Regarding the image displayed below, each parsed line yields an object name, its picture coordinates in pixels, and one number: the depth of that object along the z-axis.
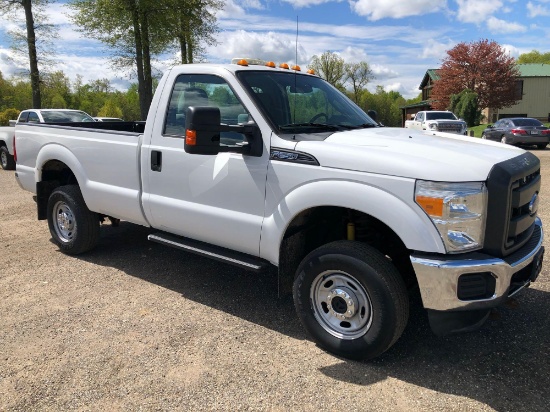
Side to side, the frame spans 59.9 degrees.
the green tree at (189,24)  19.81
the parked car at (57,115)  14.05
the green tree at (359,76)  65.69
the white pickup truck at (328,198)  2.89
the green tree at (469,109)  39.34
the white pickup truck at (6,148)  14.30
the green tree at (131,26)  18.66
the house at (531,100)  47.78
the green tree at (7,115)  36.31
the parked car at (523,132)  21.00
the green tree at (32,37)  21.22
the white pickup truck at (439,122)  23.05
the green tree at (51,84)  22.53
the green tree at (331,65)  50.09
